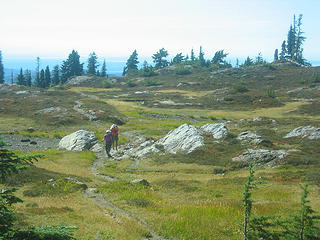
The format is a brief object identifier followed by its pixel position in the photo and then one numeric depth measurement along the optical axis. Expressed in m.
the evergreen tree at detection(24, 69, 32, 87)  152.34
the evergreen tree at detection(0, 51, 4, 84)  156.39
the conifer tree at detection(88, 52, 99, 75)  180.20
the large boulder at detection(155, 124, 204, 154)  38.59
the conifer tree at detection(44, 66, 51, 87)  162.00
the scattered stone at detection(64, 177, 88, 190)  22.36
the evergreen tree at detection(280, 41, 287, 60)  177.30
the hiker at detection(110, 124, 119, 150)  42.53
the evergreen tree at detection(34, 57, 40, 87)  159.85
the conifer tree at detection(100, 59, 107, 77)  185.12
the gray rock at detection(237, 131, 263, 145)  35.62
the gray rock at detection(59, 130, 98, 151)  44.20
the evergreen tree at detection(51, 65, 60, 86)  163.38
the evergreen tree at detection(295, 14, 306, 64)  158.50
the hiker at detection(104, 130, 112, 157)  39.38
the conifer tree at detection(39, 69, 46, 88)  159.38
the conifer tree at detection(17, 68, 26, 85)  153.12
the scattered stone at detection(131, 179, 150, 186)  23.99
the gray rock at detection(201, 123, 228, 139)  41.28
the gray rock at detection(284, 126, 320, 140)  36.85
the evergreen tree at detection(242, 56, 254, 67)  178.19
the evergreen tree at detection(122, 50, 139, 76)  191.16
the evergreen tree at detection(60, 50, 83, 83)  165.38
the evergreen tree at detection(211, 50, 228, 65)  189.75
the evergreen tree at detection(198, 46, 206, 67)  180.88
